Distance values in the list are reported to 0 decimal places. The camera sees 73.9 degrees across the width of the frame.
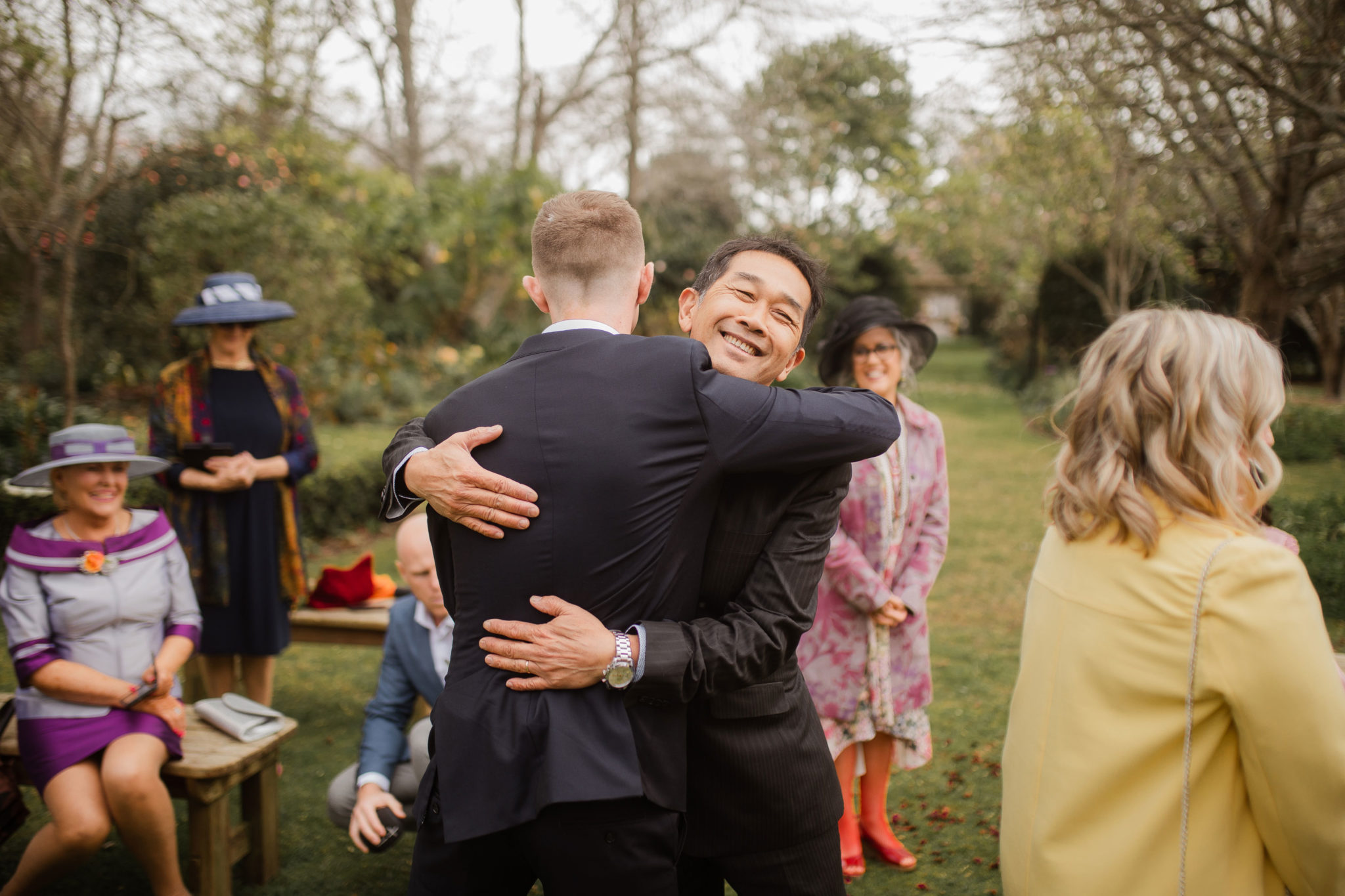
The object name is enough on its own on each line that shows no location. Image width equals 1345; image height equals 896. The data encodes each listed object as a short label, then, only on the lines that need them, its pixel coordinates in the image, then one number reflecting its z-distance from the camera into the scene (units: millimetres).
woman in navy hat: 4234
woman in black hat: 3459
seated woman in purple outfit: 2967
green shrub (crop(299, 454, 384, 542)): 8375
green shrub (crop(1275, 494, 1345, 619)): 5543
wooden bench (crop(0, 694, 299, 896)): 3141
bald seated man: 3107
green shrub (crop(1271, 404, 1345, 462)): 11891
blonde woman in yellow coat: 1551
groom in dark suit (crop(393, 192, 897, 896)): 1630
